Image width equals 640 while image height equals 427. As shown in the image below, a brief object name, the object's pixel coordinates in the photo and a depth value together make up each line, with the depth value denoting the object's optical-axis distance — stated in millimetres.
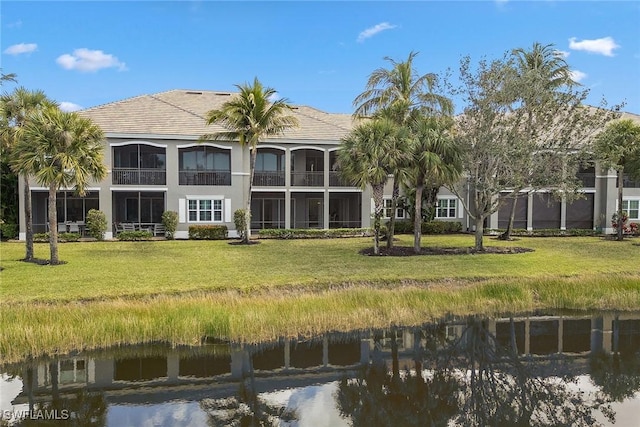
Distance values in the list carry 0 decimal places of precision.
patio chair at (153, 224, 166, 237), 28331
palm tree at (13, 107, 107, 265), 16062
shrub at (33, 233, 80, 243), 25078
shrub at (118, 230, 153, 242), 26562
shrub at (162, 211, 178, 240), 27359
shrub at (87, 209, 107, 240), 26125
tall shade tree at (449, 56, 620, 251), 20562
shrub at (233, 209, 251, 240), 27842
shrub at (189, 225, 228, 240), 27438
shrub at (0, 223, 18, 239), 26516
